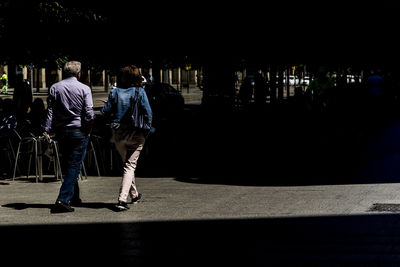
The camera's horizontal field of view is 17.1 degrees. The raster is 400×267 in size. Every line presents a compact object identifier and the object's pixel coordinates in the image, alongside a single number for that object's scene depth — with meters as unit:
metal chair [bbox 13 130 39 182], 18.79
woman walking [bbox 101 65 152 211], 13.91
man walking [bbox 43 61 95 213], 13.81
